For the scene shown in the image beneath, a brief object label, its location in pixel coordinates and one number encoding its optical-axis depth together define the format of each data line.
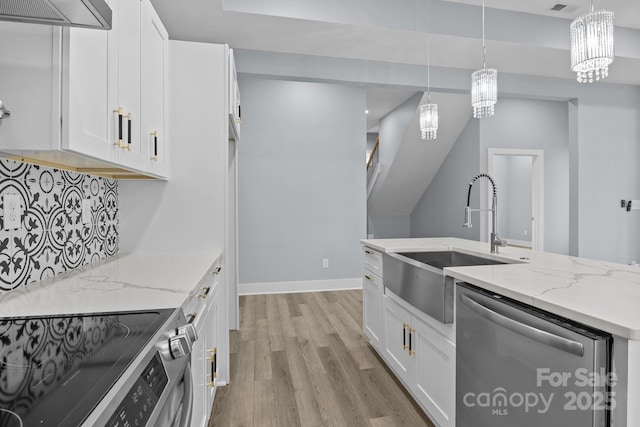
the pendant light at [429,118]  3.07
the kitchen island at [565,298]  0.84
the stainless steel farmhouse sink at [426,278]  1.62
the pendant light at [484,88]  2.39
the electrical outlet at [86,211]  1.68
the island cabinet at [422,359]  1.61
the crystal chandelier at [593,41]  1.71
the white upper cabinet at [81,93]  0.95
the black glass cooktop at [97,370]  0.55
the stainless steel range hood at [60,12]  0.82
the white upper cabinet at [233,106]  2.26
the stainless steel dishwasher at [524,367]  0.91
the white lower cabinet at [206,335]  1.36
